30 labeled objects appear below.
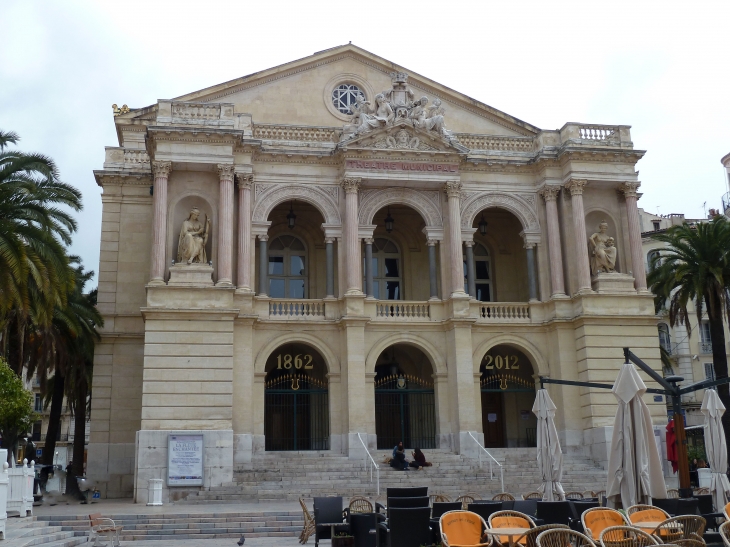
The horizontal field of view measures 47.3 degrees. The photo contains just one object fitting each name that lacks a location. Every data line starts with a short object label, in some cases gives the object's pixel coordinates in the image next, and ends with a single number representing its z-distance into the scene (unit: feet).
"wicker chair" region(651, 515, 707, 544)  35.45
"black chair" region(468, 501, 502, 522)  45.03
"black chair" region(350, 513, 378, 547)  46.83
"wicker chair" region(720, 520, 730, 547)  30.33
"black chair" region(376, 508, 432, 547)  40.98
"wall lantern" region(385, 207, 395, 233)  111.45
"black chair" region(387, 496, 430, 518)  43.45
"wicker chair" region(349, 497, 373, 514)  56.24
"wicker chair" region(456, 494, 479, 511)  58.51
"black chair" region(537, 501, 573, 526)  42.60
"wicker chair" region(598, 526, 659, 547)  32.42
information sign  86.99
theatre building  95.61
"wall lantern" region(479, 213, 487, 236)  114.42
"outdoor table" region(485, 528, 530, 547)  37.58
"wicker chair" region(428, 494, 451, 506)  58.75
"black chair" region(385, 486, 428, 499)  50.24
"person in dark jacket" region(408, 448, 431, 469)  89.76
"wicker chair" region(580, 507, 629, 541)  38.93
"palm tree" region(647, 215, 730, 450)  102.37
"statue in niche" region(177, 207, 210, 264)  96.94
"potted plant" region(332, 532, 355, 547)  48.73
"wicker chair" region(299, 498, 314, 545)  57.06
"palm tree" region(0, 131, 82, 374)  72.43
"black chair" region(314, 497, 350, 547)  51.03
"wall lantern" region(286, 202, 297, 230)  109.19
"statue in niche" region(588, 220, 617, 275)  104.68
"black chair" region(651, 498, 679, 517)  45.16
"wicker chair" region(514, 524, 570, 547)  33.03
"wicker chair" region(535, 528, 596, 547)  31.53
